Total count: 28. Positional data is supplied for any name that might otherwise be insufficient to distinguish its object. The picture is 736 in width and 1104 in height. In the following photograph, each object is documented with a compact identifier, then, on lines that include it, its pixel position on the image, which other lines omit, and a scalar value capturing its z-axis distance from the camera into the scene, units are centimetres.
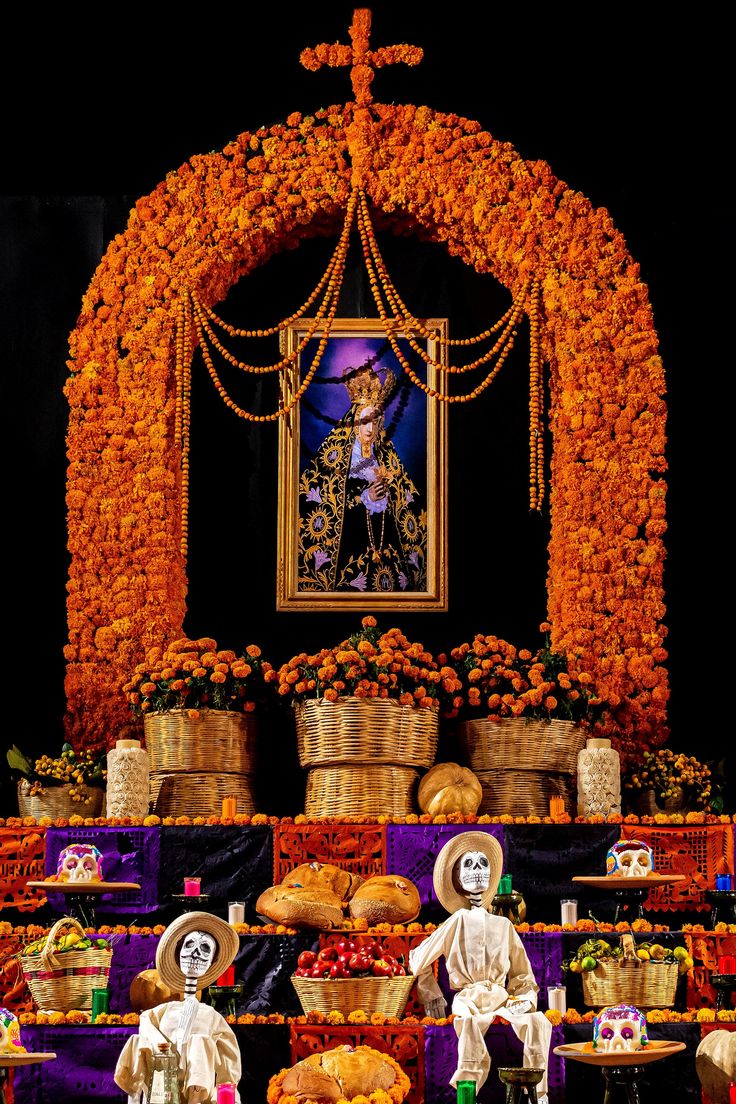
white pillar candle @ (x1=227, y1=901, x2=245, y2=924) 754
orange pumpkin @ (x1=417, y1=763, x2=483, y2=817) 847
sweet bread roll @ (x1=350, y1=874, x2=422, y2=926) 749
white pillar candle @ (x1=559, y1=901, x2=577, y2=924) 758
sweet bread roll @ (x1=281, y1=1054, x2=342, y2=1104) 646
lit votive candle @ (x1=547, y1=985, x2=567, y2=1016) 712
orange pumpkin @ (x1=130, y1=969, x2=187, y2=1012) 718
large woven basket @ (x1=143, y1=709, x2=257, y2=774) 888
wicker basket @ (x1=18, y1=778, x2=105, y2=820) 898
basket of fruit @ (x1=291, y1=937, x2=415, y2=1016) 696
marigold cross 983
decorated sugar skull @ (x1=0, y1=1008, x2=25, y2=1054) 648
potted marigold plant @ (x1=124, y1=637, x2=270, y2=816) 889
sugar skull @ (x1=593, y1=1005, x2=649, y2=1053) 655
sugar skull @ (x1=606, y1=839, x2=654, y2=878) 761
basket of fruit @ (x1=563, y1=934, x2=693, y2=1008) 720
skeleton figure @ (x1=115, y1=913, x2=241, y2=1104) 638
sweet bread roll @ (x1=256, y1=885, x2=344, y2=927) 741
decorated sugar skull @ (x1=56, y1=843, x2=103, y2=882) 759
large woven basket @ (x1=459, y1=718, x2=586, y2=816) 890
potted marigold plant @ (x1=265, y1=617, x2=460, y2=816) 864
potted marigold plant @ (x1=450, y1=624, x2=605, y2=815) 891
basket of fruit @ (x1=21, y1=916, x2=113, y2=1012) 720
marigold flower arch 959
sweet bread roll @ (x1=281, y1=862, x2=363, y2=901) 772
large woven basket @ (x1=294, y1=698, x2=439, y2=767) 866
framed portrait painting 998
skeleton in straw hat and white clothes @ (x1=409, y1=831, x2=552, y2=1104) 679
